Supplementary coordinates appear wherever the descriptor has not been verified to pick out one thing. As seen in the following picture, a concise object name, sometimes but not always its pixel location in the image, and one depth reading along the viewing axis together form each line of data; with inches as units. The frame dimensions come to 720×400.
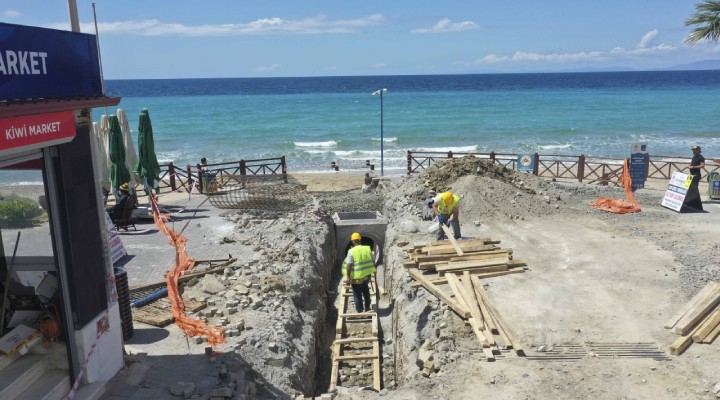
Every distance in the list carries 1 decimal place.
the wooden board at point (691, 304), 390.0
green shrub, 288.5
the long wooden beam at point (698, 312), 374.4
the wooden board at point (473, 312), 368.2
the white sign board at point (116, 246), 504.3
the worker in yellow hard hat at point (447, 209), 554.3
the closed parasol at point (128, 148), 703.9
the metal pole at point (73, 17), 301.0
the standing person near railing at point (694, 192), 709.9
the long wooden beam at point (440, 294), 404.5
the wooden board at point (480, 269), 482.3
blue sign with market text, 242.5
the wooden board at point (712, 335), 363.3
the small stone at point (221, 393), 306.8
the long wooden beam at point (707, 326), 365.4
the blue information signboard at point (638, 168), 887.1
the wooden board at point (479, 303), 387.5
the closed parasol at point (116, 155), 666.8
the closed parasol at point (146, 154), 725.9
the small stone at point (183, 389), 310.3
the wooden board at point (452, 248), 518.3
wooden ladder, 422.6
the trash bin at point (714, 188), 784.9
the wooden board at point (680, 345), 352.8
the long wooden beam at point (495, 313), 361.3
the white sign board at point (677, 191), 713.0
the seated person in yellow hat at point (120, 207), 639.8
